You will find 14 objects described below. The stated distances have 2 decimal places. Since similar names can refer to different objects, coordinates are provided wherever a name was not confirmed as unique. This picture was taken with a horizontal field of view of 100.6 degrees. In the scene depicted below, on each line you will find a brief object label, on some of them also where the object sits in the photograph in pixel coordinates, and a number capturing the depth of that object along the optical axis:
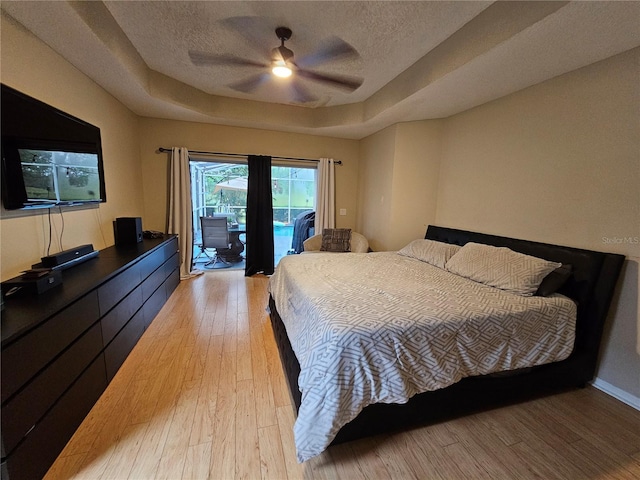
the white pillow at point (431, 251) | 2.75
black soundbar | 1.78
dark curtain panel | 4.22
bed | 1.29
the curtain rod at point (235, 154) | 3.86
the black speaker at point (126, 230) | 2.88
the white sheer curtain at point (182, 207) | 3.88
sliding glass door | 4.82
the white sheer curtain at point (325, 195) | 4.47
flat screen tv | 1.55
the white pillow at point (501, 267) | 1.94
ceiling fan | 1.99
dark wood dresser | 1.09
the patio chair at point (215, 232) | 4.49
